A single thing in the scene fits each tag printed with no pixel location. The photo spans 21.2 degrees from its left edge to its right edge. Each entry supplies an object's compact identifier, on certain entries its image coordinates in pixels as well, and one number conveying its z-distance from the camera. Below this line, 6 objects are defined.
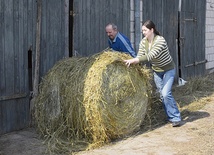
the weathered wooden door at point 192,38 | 15.57
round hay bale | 7.57
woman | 8.76
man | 9.22
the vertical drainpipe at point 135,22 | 12.28
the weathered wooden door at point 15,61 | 8.26
